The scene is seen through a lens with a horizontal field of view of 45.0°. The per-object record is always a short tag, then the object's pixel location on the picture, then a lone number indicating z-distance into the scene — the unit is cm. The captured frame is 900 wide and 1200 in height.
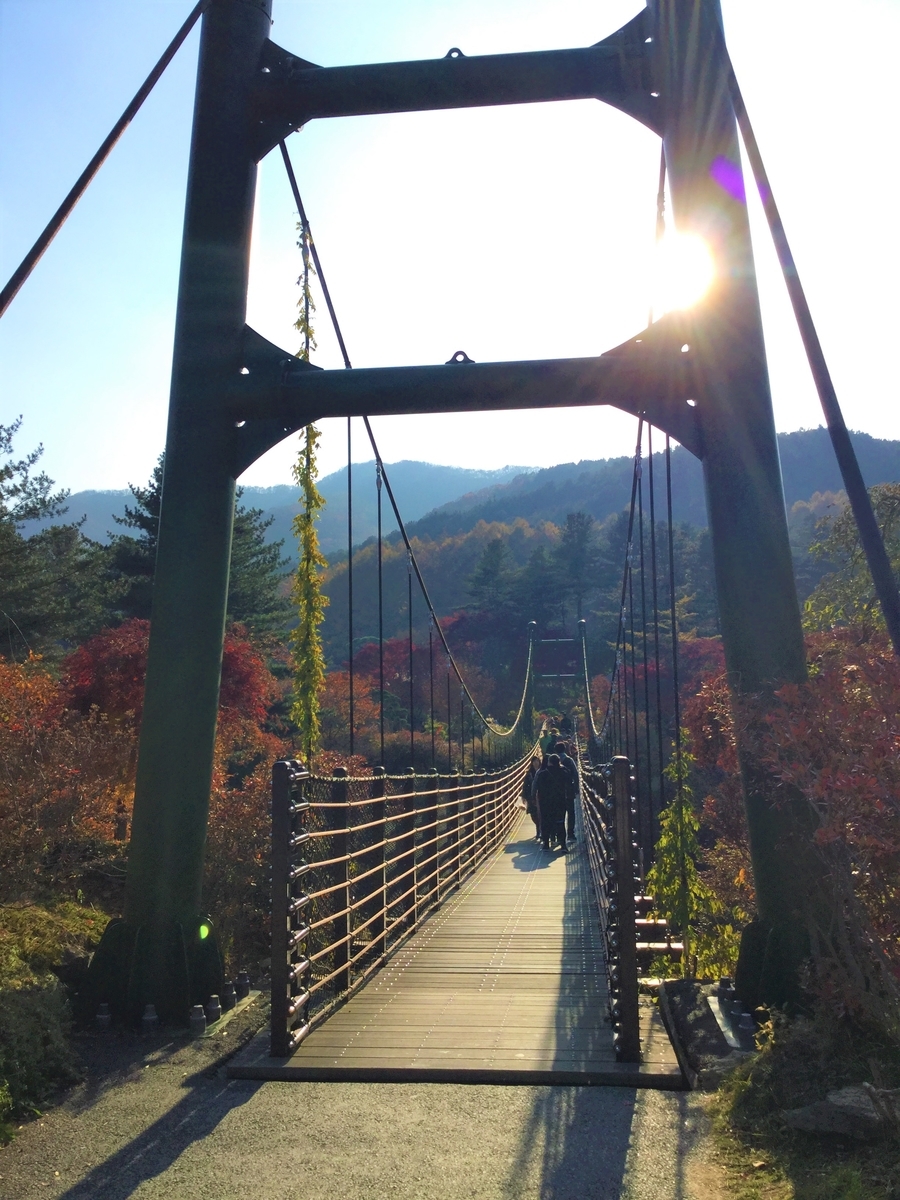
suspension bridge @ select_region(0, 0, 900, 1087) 364
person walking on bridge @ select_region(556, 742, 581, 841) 1261
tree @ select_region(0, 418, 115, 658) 2120
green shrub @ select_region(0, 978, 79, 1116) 298
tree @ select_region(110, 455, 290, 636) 2205
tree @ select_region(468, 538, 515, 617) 5591
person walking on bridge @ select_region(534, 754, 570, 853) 1229
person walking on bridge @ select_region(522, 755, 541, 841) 1416
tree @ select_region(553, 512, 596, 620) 6062
